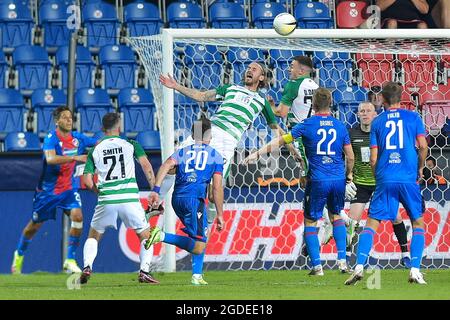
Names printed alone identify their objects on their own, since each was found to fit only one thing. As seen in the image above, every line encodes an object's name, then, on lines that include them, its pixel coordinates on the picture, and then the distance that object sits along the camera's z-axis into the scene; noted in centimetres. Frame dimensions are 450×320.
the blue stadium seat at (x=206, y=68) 1638
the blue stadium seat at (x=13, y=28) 1941
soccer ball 1362
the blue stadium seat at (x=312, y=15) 1950
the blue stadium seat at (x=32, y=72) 1862
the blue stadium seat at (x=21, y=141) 1703
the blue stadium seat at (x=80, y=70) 1867
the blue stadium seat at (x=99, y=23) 1950
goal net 1453
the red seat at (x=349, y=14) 1984
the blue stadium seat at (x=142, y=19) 1958
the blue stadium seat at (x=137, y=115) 1783
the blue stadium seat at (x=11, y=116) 1773
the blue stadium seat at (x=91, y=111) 1770
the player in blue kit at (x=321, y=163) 1225
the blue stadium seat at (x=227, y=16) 1959
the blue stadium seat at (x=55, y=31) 1947
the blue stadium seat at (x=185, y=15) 1956
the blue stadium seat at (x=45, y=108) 1780
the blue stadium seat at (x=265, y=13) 1959
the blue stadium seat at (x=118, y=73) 1877
